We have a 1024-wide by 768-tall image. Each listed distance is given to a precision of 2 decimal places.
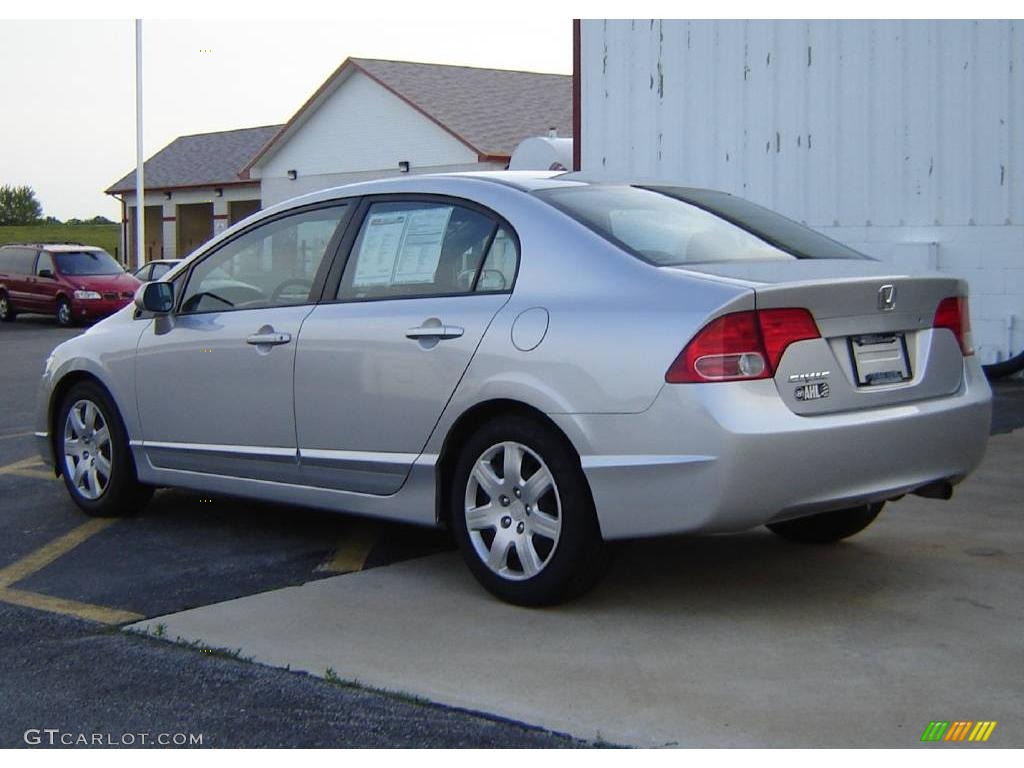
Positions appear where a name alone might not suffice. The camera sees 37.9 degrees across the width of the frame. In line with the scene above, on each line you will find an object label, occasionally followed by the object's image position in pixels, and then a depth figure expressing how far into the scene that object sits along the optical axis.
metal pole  36.47
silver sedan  4.88
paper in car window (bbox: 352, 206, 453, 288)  5.86
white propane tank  21.69
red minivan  27.14
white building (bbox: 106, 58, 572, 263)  36.16
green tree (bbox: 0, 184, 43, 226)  99.88
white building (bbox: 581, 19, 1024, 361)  13.22
